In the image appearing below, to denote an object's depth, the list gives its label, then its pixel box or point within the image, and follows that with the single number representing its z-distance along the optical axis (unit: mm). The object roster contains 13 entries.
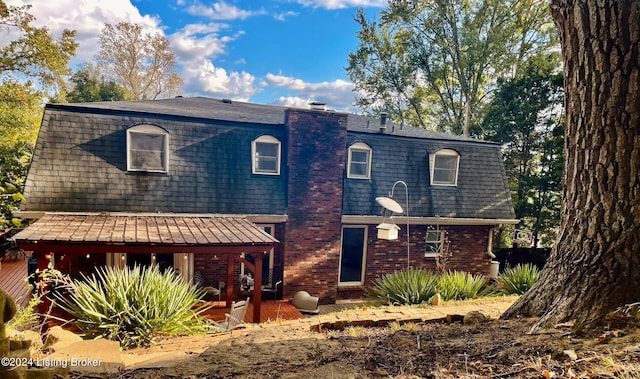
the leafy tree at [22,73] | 16531
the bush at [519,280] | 9148
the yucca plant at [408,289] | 7875
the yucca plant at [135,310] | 4445
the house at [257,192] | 8781
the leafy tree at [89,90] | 22422
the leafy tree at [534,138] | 17688
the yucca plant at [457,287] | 7941
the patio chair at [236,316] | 6659
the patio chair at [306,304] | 10039
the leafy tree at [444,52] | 22062
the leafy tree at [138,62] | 26594
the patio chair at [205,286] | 10080
